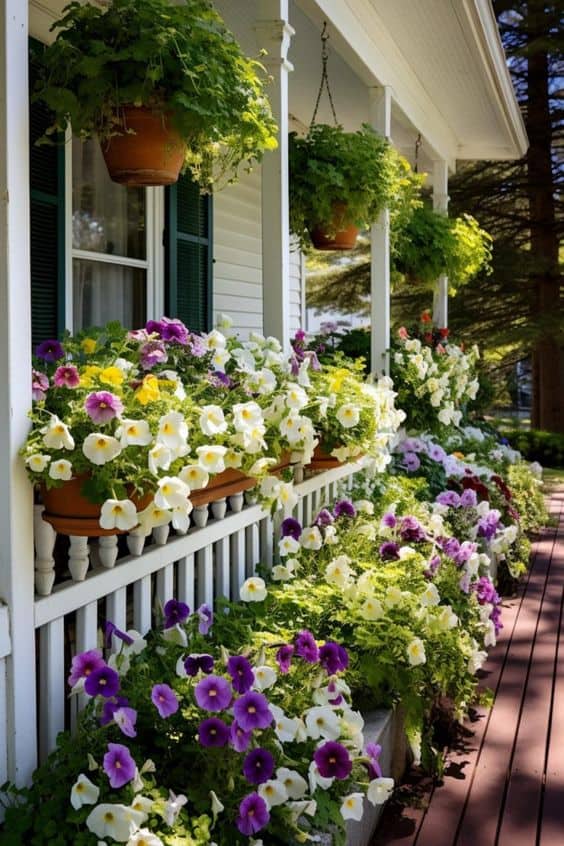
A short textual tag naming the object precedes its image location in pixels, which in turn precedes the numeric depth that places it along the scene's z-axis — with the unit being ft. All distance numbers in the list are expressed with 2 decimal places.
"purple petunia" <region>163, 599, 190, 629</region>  8.48
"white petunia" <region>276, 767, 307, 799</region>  7.34
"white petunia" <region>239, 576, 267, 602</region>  9.89
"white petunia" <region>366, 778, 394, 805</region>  7.96
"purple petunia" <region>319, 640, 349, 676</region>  8.46
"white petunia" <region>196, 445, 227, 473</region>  7.68
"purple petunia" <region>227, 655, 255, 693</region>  7.48
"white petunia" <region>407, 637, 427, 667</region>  9.76
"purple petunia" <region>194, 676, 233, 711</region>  7.26
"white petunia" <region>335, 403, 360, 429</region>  10.91
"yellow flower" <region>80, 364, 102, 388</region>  7.62
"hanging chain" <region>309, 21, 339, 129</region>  14.92
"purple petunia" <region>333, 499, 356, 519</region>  12.94
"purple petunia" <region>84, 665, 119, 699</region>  6.95
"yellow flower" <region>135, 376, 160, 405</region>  7.42
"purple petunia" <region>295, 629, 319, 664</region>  8.46
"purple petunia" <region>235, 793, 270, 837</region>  6.82
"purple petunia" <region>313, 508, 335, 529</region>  12.53
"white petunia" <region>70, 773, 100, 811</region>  6.43
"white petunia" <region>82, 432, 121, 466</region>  6.87
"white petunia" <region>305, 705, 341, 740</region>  7.89
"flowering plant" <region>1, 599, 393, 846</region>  6.61
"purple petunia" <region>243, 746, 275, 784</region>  7.07
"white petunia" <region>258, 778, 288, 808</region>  7.14
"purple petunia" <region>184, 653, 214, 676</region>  7.68
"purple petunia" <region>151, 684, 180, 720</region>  7.14
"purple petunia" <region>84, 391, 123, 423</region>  7.01
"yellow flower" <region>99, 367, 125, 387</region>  7.50
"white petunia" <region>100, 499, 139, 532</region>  6.93
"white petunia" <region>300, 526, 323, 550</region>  11.68
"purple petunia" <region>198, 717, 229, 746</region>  7.12
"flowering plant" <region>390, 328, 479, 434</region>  18.79
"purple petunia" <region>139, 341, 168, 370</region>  8.66
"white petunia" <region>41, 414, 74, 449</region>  6.72
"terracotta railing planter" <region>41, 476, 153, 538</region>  7.04
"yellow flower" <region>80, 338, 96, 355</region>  8.67
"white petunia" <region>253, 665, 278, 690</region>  7.93
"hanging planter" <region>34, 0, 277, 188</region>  8.82
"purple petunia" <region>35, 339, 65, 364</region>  8.19
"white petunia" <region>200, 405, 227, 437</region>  7.86
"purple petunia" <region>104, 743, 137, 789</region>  6.51
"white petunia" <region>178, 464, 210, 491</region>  7.50
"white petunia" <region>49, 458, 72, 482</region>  6.70
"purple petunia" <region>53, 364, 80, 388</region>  7.38
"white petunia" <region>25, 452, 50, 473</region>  6.72
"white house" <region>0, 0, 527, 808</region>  6.73
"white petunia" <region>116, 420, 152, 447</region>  7.01
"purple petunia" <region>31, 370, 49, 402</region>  7.36
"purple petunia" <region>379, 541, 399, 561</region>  12.07
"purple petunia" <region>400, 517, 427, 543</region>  12.99
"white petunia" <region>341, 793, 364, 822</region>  7.68
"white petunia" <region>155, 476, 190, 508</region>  7.14
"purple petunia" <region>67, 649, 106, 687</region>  7.13
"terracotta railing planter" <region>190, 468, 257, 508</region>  8.55
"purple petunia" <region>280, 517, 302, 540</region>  11.55
